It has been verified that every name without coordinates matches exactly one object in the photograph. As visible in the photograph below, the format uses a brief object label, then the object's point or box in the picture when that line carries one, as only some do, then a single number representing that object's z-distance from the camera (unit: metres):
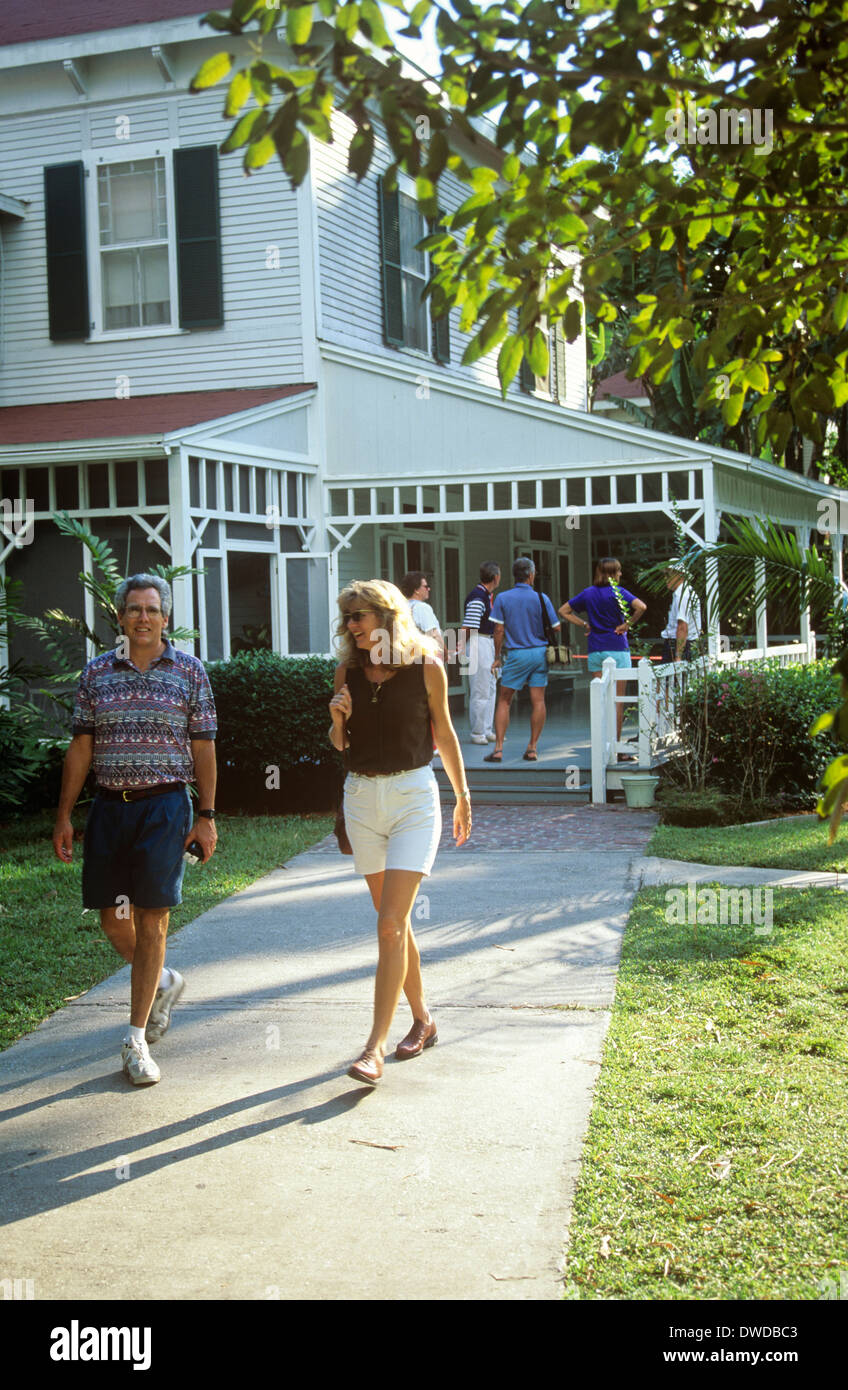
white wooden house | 14.04
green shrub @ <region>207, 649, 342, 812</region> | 11.63
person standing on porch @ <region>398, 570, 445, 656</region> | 11.44
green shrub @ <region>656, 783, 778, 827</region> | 10.79
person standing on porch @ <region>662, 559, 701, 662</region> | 12.92
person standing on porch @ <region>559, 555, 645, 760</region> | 12.40
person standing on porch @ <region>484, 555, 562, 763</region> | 12.32
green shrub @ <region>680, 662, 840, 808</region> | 11.15
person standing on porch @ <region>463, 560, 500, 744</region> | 13.70
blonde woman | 5.25
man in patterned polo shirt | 5.30
